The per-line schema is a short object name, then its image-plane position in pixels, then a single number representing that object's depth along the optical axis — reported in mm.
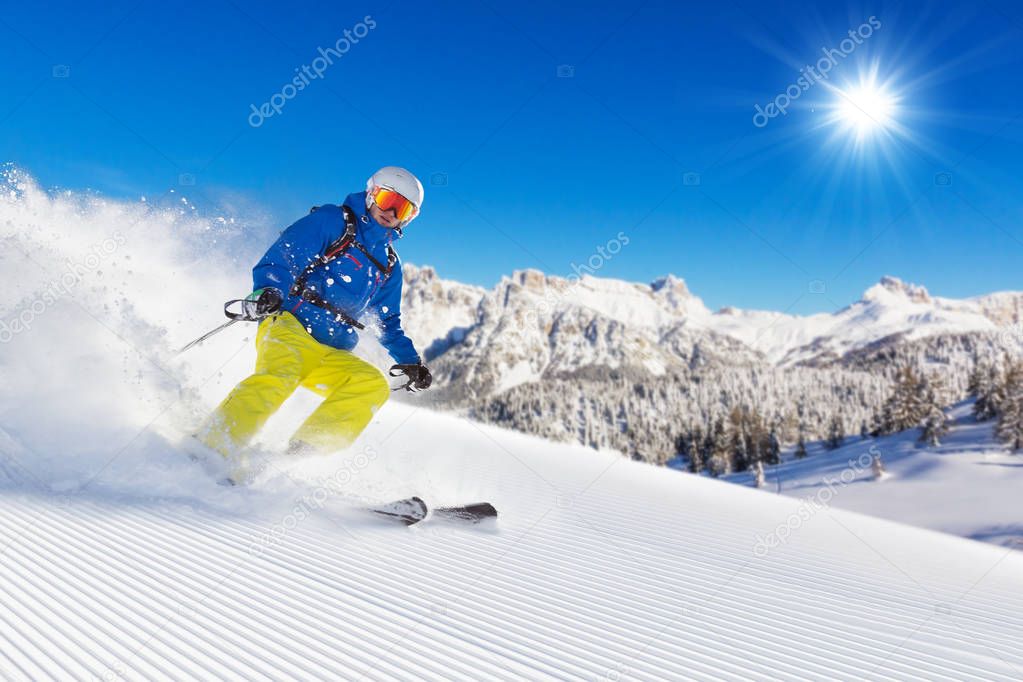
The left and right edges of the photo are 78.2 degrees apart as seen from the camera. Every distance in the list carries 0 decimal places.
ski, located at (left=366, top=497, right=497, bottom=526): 4488
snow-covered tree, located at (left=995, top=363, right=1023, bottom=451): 56125
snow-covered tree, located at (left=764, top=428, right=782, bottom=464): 77562
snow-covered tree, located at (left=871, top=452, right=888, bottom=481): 58000
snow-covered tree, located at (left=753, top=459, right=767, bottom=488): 61031
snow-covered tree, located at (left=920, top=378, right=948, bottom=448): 62531
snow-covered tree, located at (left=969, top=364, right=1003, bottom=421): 67000
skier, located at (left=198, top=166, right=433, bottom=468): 5227
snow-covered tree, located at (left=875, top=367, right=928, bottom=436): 67500
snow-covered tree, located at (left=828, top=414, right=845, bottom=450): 80750
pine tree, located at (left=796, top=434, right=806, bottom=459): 80944
